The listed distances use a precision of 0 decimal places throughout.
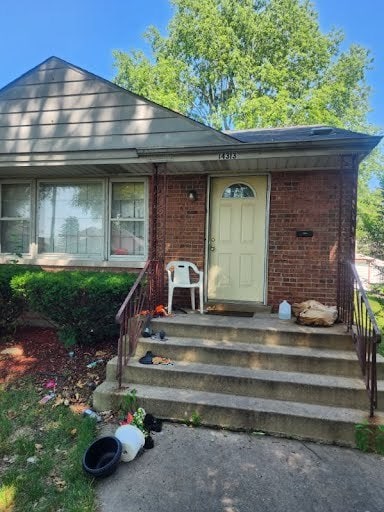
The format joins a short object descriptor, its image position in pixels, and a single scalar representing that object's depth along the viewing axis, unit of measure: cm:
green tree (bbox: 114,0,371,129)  2050
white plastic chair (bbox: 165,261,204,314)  549
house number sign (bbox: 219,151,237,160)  480
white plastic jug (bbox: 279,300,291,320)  507
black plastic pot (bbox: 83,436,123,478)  264
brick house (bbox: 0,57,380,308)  532
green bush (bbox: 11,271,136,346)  481
